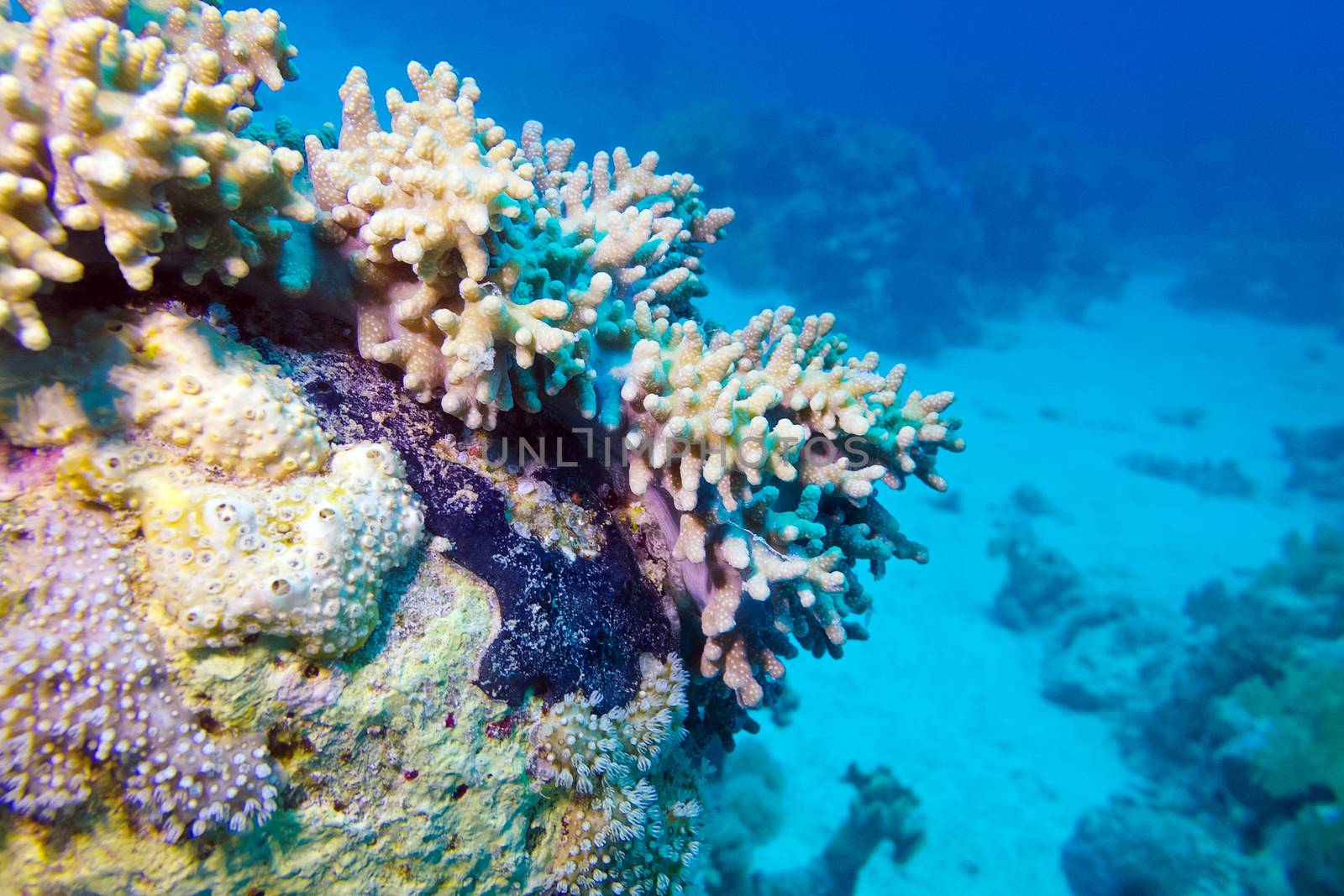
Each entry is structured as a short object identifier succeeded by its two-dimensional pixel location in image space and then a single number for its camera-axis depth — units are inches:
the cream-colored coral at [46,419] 11.1
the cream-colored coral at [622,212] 18.0
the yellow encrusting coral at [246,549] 11.3
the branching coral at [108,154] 9.8
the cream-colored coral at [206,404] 11.9
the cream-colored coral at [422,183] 13.1
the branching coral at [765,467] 15.6
